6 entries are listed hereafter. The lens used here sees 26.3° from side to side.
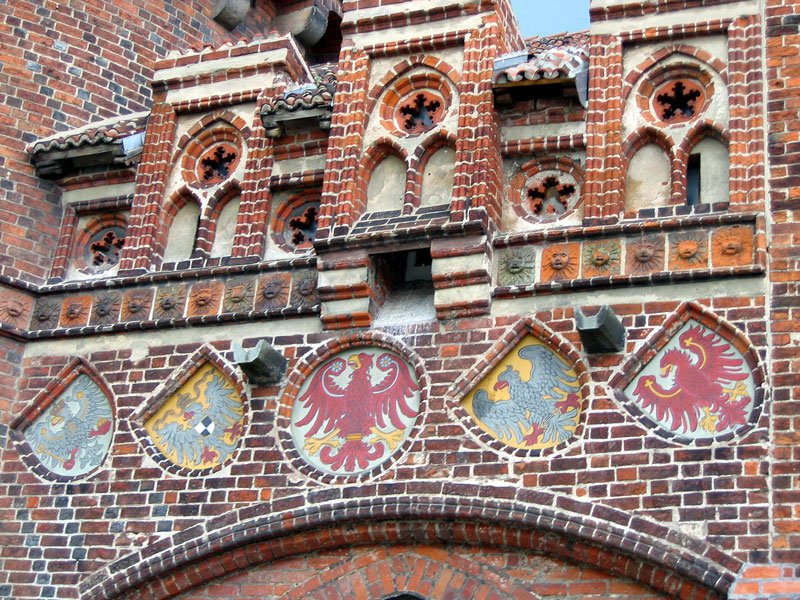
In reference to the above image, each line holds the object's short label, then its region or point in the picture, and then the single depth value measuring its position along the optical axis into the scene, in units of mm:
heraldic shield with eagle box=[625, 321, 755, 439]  11469
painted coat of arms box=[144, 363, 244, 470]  12930
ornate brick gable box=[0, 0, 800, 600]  11562
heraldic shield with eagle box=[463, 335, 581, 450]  11922
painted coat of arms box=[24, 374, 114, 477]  13430
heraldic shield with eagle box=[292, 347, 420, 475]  12398
